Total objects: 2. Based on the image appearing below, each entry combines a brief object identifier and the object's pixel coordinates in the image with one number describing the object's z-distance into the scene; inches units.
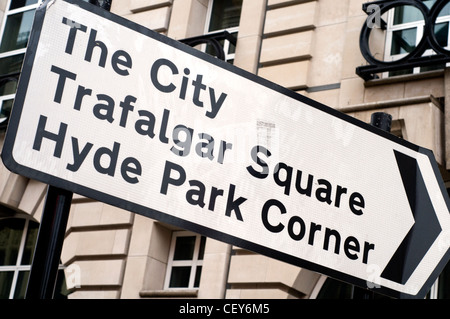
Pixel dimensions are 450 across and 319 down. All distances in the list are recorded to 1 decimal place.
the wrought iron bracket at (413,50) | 415.8
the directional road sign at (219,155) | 103.9
